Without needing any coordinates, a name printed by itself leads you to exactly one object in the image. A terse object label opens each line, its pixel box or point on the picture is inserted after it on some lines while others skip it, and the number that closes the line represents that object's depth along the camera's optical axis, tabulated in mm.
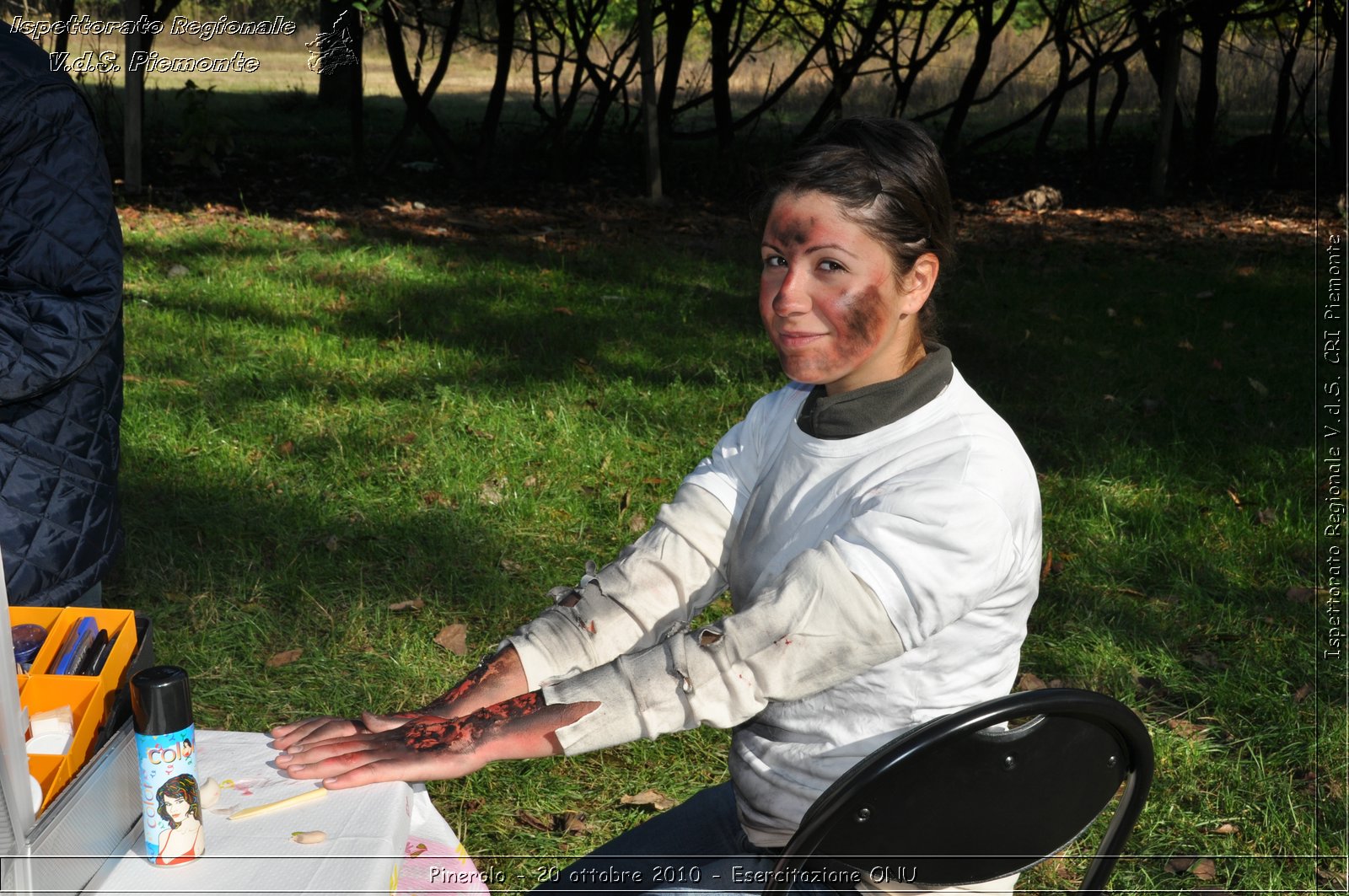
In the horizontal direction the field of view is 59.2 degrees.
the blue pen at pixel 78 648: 1518
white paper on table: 1417
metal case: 1168
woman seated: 1518
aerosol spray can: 1392
